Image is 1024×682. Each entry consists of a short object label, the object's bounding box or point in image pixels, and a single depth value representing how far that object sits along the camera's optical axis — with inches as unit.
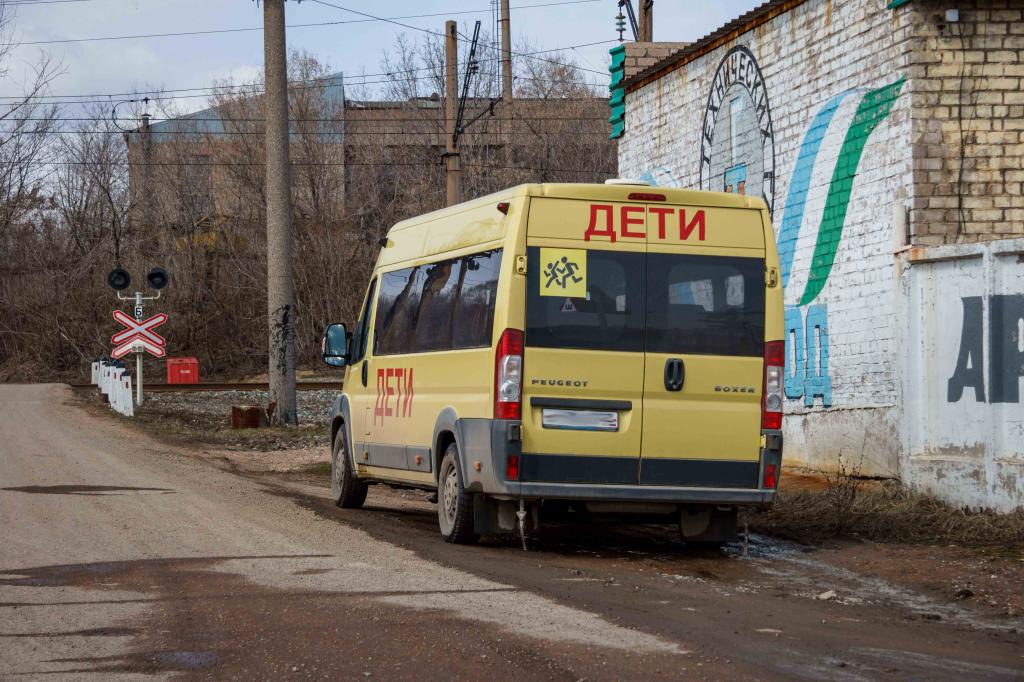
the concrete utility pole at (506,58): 2069.4
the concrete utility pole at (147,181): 2133.4
